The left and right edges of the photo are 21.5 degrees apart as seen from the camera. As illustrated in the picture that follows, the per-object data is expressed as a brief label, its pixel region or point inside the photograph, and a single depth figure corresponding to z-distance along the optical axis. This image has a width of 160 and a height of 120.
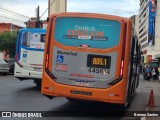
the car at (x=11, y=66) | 43.88
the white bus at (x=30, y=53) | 20.59
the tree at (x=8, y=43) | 63.16
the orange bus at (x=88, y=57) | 12.05
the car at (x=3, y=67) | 38.66
